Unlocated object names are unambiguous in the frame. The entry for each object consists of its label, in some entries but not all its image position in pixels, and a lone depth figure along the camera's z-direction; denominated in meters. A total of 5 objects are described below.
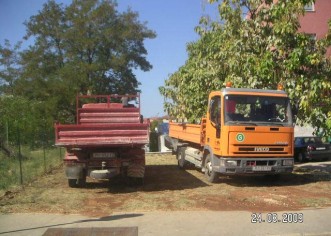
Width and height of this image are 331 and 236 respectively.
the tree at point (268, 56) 13.21
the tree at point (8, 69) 44.92
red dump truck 10.64
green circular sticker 11.49
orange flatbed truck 11.55
